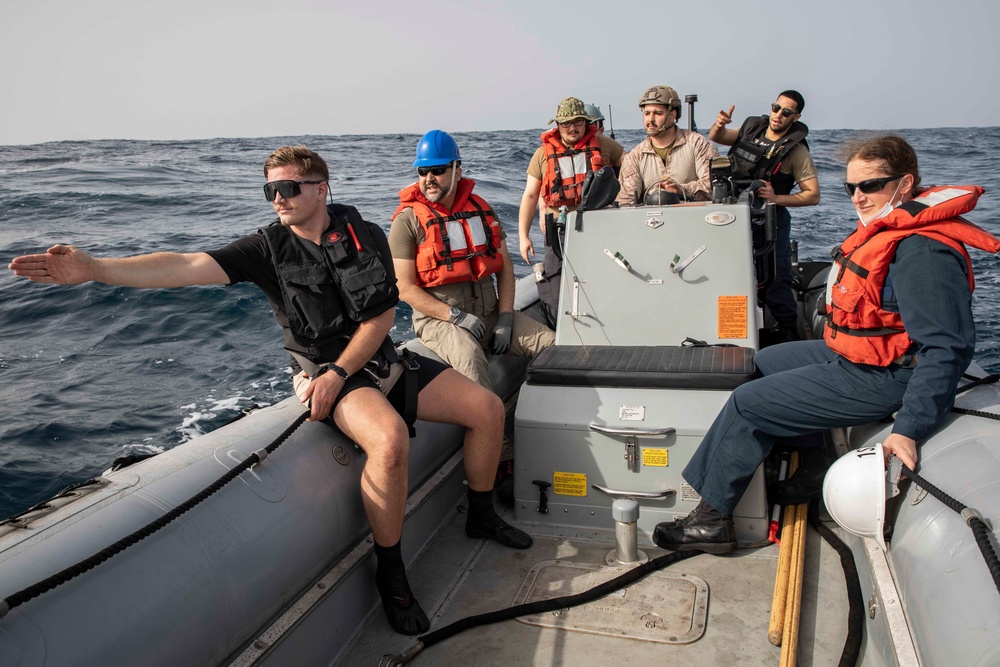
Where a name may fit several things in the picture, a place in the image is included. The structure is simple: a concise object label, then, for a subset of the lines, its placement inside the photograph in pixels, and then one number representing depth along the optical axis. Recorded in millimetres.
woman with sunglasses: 2371
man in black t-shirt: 2686
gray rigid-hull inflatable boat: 1985
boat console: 3248
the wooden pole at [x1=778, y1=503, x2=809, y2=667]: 2457
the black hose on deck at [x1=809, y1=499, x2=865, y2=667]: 2484
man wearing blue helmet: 3756
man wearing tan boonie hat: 4879
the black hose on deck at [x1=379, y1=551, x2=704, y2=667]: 2645
